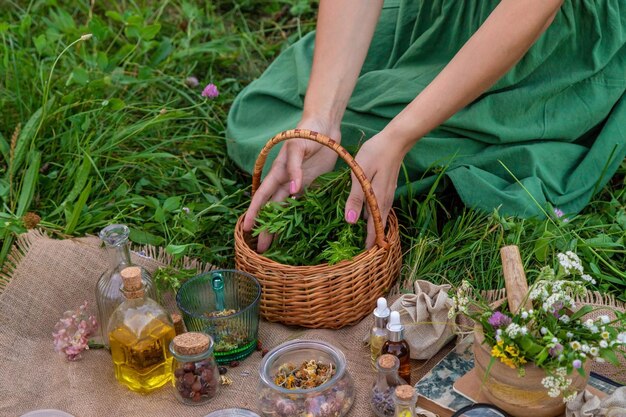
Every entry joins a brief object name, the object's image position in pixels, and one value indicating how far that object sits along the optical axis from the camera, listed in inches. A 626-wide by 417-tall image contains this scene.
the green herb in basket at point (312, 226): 85.3
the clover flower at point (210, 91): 118.3
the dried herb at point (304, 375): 76.2
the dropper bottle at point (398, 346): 73.8
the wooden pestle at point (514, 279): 68.6
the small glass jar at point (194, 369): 74.0
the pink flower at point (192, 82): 125.0
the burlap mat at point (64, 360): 77.7
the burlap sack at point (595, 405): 67.1
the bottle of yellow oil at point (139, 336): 76.5
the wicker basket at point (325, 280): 81.3
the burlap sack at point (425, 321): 79.3
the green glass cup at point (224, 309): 80.7
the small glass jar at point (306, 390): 72.7
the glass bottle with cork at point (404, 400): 68.6
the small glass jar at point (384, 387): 72.2
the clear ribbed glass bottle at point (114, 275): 80.2
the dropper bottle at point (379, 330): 76.5
